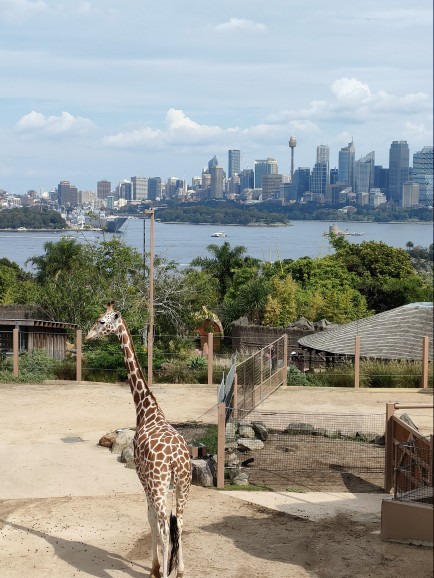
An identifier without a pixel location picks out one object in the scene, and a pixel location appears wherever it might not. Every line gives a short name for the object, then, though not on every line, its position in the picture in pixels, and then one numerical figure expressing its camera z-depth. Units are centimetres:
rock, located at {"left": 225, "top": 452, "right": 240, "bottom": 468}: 1530
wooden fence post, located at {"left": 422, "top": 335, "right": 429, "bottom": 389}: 2355
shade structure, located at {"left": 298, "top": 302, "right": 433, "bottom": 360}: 2527
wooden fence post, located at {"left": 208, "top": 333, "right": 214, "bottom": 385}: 2374
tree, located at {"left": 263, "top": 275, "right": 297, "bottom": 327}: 3388
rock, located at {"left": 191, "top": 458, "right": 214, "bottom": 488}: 1444
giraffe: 1021
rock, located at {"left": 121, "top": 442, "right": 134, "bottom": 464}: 1561
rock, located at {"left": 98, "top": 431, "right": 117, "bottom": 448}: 1684
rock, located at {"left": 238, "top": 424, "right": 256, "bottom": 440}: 1708
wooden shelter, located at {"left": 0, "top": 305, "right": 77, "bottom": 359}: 2709
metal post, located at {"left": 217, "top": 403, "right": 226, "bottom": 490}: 1434
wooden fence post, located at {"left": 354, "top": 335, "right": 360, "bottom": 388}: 2382
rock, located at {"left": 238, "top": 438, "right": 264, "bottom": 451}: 1634
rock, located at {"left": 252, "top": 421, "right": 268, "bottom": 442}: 1709
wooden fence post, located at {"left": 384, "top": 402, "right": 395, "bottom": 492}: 1421
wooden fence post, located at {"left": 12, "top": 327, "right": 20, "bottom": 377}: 2431
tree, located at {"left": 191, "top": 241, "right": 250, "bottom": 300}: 4509
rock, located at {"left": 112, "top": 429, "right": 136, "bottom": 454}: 1639
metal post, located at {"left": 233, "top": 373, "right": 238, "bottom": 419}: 1831
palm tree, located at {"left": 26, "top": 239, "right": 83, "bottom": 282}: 4616
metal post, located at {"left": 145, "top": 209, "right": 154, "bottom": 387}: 2362
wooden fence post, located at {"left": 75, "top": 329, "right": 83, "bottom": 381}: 2408
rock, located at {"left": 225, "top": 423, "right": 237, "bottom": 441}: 1662
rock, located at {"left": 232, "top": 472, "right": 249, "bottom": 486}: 1454
